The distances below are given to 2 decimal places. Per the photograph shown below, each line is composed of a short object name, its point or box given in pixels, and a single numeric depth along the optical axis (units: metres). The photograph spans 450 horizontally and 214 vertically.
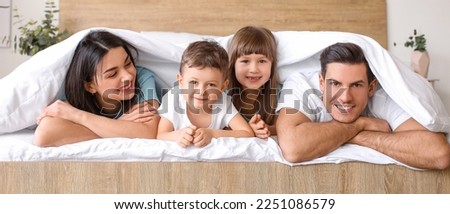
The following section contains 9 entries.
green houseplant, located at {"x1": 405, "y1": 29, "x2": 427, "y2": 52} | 2.69
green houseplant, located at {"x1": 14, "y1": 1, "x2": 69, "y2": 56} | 2.52
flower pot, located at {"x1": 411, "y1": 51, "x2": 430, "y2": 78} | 2.62
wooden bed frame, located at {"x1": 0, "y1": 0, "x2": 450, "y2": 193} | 1.16
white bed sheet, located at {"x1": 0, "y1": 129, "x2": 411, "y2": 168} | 1.17
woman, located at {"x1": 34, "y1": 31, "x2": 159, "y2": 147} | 1.27
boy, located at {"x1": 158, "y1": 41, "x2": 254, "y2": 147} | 1.28
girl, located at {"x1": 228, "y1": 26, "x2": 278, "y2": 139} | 1.44
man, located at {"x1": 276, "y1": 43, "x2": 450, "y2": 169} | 1.17
